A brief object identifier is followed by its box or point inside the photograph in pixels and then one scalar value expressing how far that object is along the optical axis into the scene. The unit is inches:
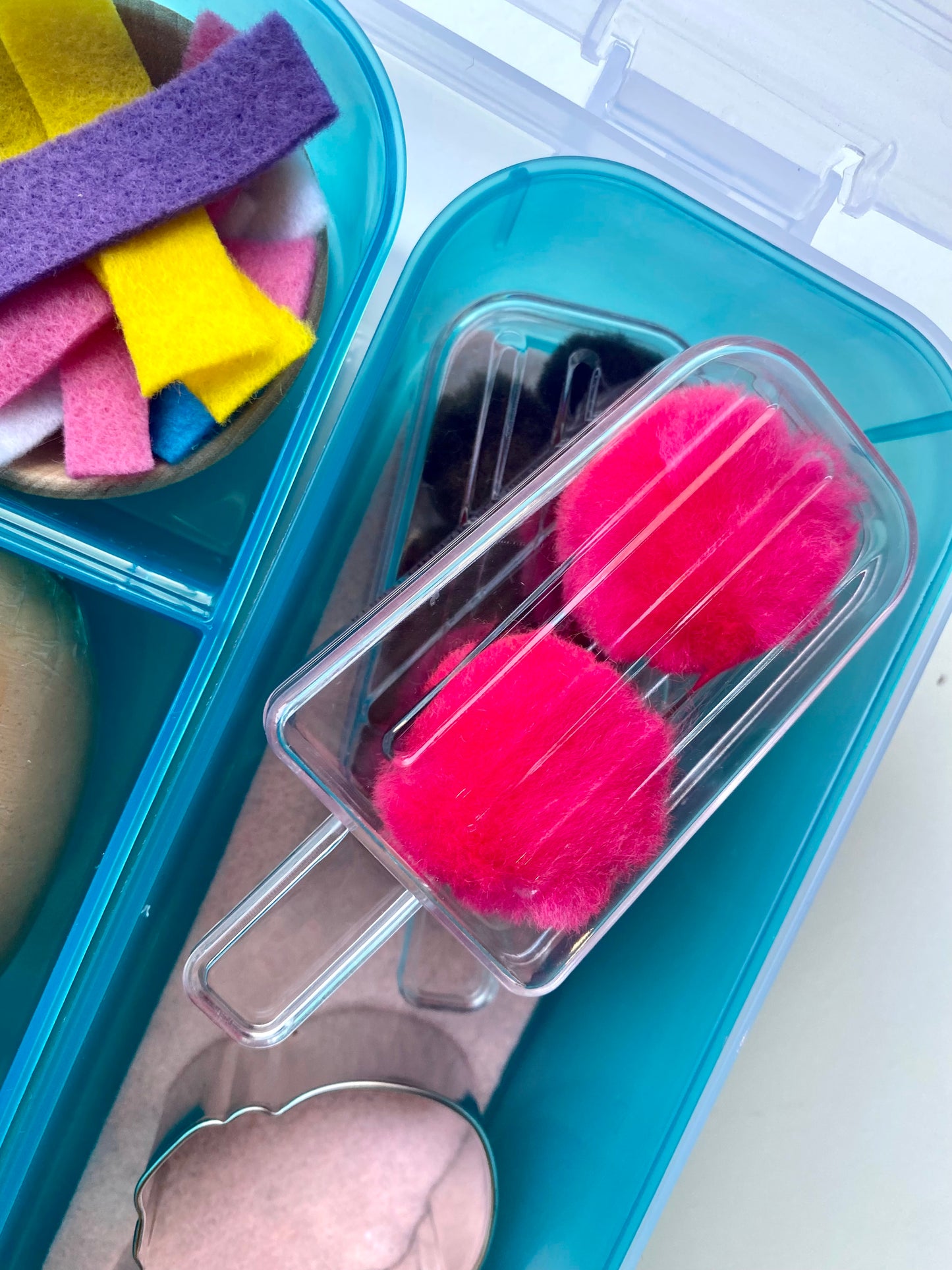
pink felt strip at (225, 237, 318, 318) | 5.0
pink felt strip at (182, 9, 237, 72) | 4.9
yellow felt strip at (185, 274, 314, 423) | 4.7
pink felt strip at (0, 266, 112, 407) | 4.7
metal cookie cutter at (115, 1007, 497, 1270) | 5.7
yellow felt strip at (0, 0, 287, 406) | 4.6
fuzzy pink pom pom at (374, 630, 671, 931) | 4.7
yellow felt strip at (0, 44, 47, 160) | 4.9
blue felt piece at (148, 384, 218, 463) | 4.9
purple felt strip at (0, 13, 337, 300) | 4.6
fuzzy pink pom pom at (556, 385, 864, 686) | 4.9
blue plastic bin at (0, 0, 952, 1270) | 5.2
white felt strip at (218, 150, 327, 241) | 5.0
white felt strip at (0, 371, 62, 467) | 4.8
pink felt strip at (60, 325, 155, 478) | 4.7
